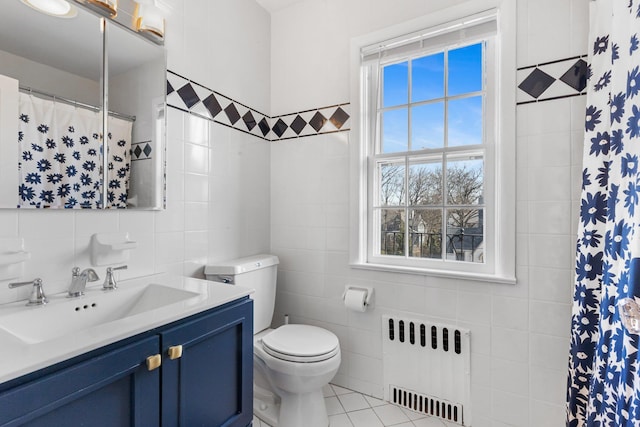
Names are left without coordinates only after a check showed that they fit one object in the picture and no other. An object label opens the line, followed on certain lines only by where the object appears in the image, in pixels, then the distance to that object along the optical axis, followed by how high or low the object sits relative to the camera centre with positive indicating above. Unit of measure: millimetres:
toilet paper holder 1912 -468
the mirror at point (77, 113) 1103 +397
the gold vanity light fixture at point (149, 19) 1460 +899
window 1705 +348
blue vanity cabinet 714 -472
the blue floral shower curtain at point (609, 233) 898 -64
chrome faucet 1169 -250
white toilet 1547 -725
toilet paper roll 1886 -512
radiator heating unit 1706 -857
